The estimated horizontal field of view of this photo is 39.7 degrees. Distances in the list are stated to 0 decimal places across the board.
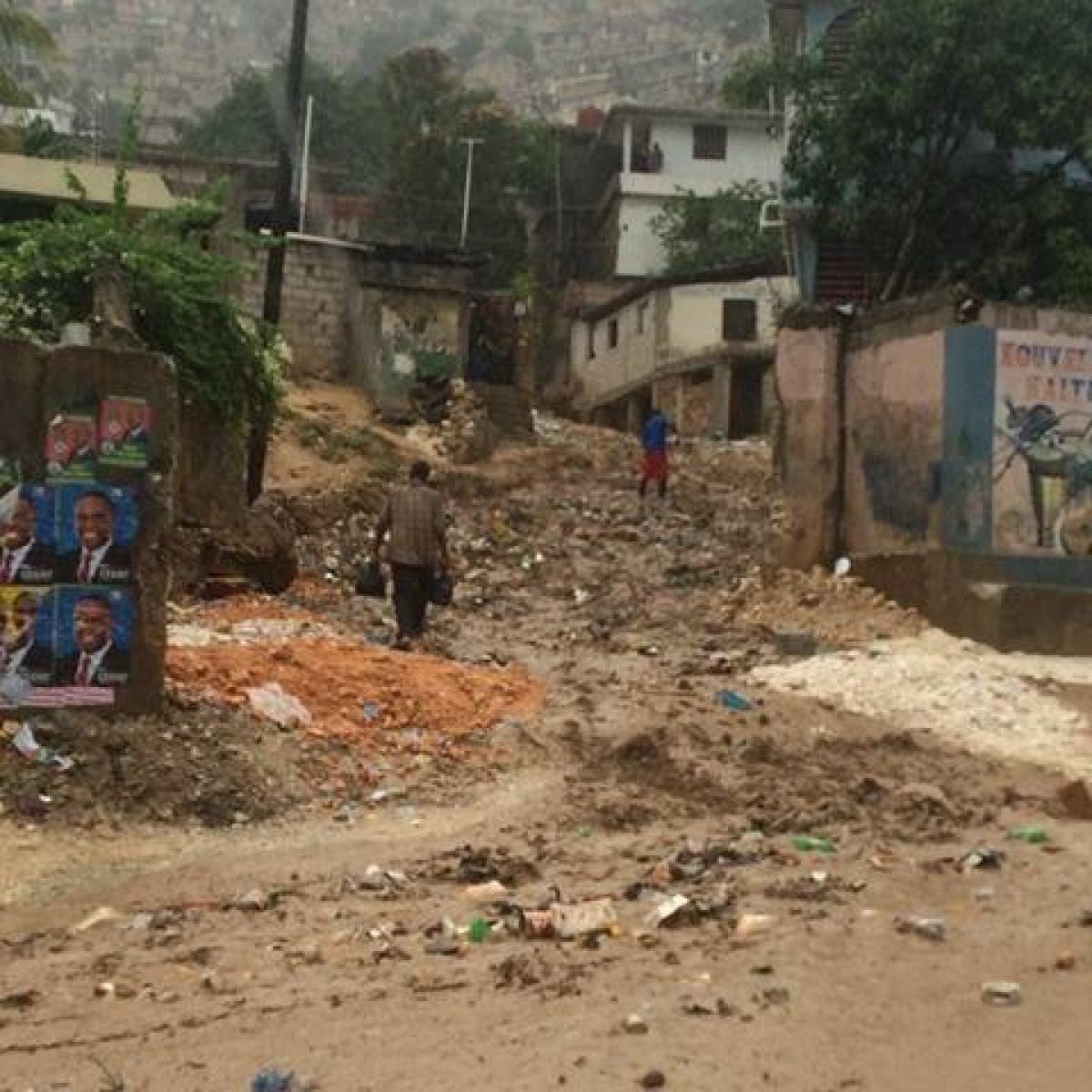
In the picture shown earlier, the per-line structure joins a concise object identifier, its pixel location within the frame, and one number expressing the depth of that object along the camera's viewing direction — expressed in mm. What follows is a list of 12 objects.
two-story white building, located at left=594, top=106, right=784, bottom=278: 42750
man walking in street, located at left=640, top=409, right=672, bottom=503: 22609
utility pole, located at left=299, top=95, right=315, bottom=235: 35125
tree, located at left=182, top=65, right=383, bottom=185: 51875
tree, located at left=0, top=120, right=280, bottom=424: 11320
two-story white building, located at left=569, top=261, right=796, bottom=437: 34656
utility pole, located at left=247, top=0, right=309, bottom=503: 15992
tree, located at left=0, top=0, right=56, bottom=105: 22859
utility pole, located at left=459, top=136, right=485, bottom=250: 39403
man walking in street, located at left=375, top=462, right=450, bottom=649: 10625
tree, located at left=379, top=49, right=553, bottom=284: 41031
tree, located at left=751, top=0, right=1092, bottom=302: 19703
